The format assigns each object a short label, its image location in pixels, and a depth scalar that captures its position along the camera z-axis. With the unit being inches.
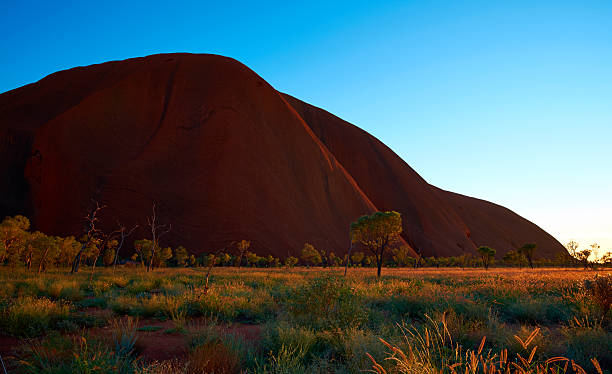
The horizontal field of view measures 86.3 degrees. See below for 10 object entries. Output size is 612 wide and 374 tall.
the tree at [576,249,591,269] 2407.7
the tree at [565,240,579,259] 2460.9
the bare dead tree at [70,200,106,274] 952.6
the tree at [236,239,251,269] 2148.0
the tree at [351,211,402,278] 1342.3
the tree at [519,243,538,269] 2701.8
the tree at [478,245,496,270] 2642.7
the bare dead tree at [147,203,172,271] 2319.6
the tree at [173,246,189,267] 2049.7
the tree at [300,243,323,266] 2300.7
